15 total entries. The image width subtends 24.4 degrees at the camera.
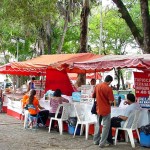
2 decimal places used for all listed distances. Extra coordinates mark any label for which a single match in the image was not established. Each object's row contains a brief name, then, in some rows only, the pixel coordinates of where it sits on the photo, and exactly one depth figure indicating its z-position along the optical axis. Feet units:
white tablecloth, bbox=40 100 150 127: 30.18
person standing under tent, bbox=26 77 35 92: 54.09
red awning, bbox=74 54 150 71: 27.73
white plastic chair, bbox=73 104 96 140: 33.65
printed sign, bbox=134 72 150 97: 33.50
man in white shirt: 29.37
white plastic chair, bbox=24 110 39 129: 38.29
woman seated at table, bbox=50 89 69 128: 36.73
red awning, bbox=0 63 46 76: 47.88
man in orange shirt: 28.58
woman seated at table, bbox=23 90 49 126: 37.65
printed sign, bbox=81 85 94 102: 35.81
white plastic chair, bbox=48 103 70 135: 36.09
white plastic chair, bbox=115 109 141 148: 29.43
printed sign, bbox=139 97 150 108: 31.01
